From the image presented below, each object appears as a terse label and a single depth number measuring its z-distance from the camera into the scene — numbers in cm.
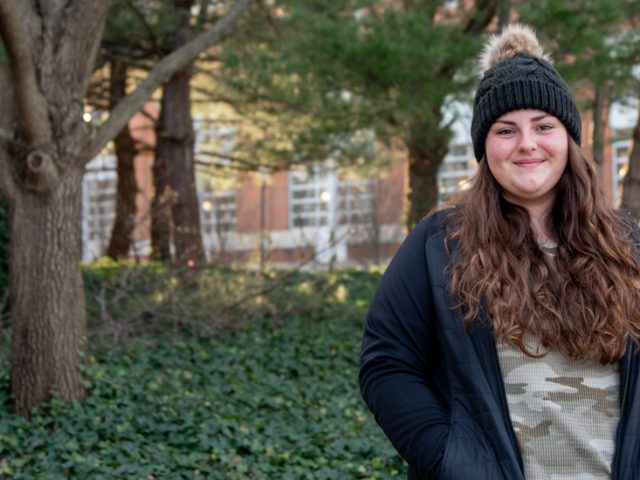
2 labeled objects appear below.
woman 223
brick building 1283
